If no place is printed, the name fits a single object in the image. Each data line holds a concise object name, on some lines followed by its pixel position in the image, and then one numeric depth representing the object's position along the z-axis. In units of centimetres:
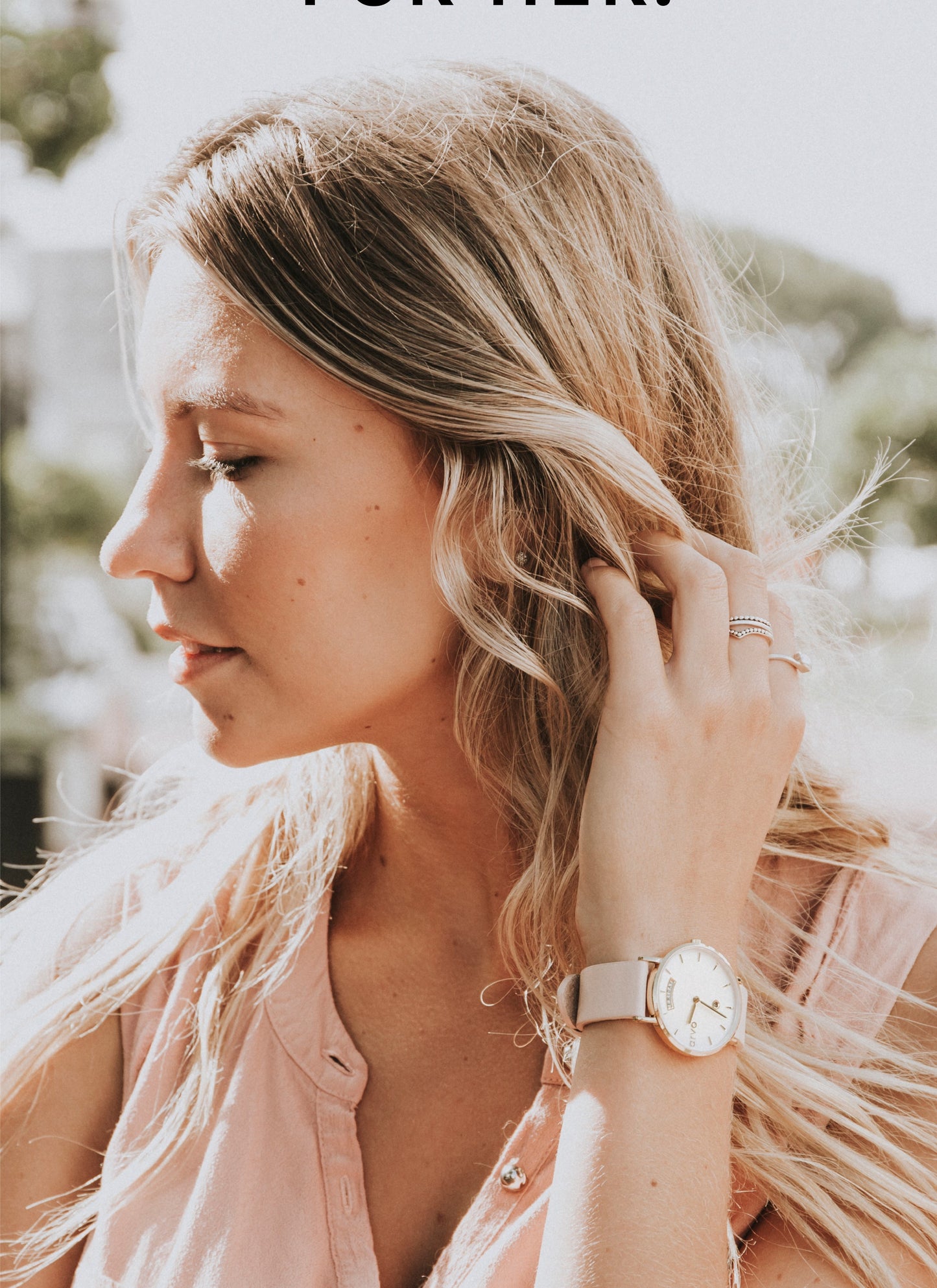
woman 165
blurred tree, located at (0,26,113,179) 819
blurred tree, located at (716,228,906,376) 3628
